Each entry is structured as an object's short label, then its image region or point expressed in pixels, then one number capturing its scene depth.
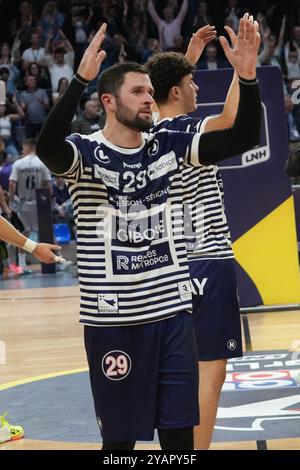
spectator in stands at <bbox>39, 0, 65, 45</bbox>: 20.00
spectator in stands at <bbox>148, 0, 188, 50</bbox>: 19.70
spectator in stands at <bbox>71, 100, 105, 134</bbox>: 16.16
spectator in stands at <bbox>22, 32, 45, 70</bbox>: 19.27
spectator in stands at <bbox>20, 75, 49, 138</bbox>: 18.23
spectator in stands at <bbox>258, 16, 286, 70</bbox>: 19.30
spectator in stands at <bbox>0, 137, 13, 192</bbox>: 16.19
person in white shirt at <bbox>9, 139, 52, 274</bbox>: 15.64
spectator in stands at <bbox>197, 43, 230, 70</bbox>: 18.70
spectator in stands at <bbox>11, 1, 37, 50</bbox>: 19.89
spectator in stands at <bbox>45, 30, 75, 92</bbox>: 18.81
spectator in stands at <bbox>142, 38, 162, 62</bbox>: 19.27
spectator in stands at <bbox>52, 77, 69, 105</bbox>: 17.89
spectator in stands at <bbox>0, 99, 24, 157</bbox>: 17.72
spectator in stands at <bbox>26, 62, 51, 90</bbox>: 18.59
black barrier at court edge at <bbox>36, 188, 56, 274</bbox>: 15.20
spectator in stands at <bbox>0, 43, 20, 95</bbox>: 18.86
